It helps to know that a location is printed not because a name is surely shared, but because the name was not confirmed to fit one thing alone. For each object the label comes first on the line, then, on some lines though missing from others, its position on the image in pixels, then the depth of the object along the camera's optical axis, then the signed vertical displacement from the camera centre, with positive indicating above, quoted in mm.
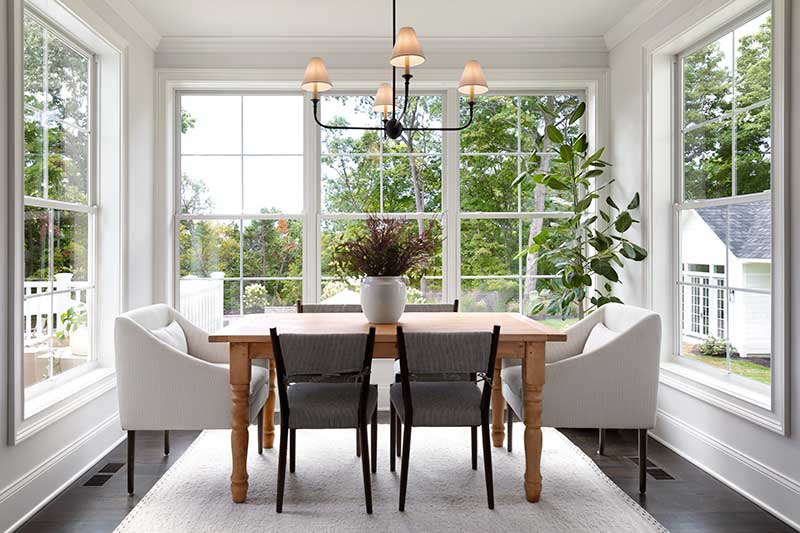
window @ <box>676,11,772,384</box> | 2992 +368
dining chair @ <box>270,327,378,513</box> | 2469 -500
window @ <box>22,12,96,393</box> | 2945 +330
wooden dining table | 2658 -442
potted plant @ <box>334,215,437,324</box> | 3031 +13
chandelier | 2537 +909
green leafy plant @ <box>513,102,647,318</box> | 3930 +253
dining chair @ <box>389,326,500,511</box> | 2492 -471
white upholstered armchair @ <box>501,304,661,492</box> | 2828 -576
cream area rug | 2492 -1093
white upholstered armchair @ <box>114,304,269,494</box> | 2773 -576
